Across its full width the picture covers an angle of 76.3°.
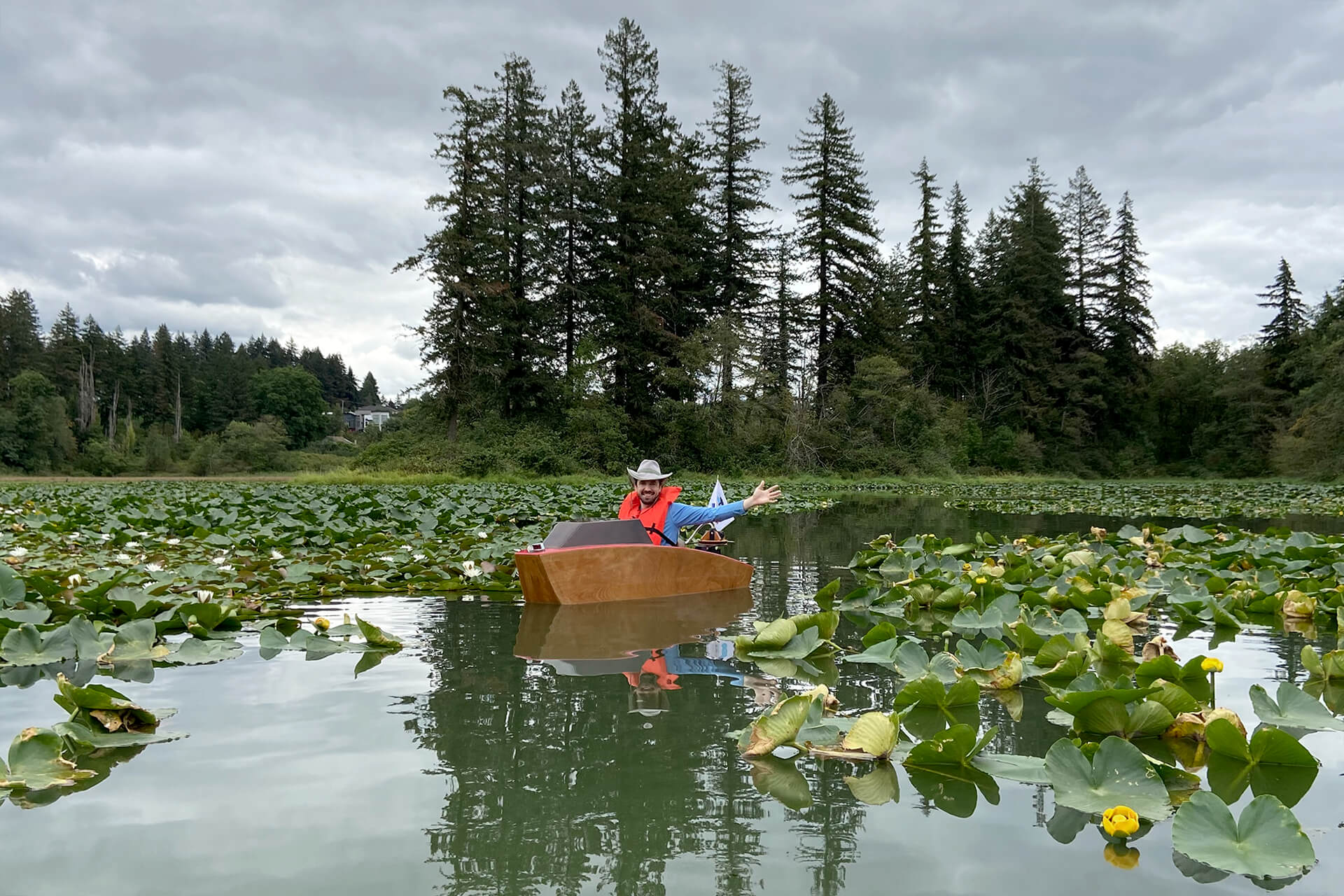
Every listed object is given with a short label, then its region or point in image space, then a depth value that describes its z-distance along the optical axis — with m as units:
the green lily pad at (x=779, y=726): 2.66
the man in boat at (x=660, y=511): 6.49
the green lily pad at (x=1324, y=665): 3.58
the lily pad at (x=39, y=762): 2.41
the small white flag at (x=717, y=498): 8.88
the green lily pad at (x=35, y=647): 3.64
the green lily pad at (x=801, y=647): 4.09
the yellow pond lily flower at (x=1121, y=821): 2.03
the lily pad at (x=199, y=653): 3.99
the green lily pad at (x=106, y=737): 2.67
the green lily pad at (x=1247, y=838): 1.89
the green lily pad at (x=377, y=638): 4.17
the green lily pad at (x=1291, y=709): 2.89
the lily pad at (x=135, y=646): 3.89
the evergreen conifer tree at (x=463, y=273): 25.84
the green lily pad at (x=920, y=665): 3.58
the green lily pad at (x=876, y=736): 2.62
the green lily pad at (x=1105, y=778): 2.21
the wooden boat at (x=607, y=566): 5.47
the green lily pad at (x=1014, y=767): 2.45
